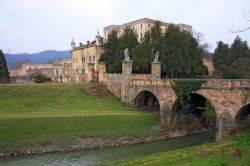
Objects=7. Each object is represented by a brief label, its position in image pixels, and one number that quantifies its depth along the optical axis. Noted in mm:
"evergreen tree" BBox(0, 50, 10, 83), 65812
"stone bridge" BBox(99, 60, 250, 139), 32969
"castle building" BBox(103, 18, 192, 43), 80619
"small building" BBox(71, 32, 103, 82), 72562
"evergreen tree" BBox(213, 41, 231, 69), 82688
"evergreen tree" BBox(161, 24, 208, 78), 63656
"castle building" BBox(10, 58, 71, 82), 86712
